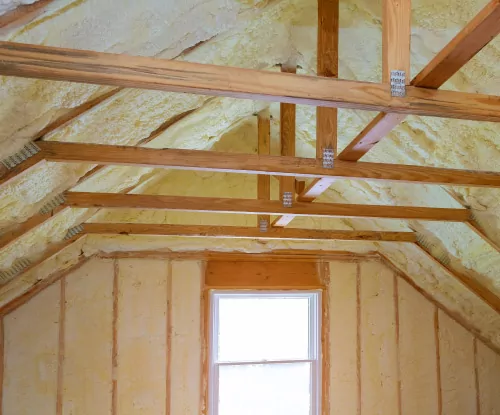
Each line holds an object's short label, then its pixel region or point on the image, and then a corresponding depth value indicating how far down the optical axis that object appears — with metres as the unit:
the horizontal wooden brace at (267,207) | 3.12
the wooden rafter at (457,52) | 1.41
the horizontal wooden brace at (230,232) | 4.03
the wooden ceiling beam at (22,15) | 1.51
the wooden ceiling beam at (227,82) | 1.38
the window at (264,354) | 5.01
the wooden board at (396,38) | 1.69
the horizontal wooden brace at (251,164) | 2.21
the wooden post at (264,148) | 4.19
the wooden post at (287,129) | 3.62
